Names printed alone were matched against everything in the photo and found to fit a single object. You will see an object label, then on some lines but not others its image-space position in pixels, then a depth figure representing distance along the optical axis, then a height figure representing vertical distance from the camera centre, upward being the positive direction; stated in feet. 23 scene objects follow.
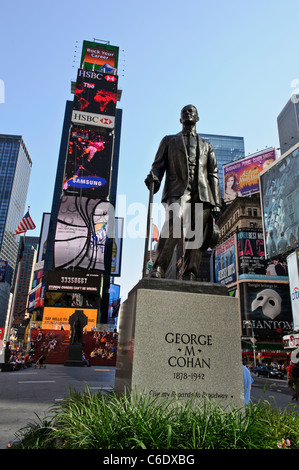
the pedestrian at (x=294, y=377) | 34.81 -1.67
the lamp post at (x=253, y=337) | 179.22 +10.54
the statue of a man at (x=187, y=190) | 17.83 +8.54
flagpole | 76.14 +10.56
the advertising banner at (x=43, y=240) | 223.71 +66.74
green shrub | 9.91 -2.16
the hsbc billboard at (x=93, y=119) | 184.03 +117.40
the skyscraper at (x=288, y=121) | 413.80 +286.05
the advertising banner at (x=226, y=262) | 222.48 +60.55
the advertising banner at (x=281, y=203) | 142.72 +64.54
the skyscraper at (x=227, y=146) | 540.52 +315.81
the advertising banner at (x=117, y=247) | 228.00 +70.64
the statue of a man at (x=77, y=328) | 96.27 +6.23
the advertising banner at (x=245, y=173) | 215.10 +112.05
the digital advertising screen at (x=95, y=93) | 188.03 +134.29
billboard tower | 154.61 +69.75
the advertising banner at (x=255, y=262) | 211.20 +56.23
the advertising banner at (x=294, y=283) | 130.82 +27.93
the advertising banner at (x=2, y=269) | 300.22 +67.45
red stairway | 102.32 +1.64
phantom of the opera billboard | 201.16 +28.45
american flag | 94.17 +31.88
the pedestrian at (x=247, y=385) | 15.88 -1.18
